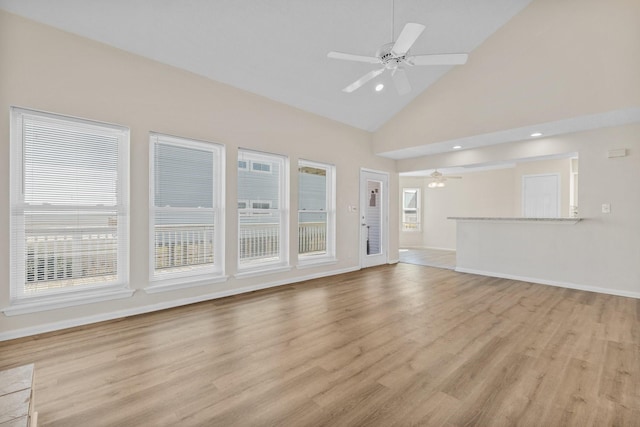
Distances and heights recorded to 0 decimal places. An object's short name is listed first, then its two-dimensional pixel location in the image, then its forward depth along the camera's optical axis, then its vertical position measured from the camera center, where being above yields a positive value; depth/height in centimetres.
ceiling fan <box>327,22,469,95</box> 274 +155
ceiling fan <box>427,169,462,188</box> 795 +95
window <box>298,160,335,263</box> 538 +5
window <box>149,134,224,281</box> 375 +8
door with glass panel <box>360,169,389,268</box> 646 -8
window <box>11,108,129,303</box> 292 +9
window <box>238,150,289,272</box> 458 +1
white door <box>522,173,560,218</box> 720 +47
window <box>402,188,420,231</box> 1033 +16
